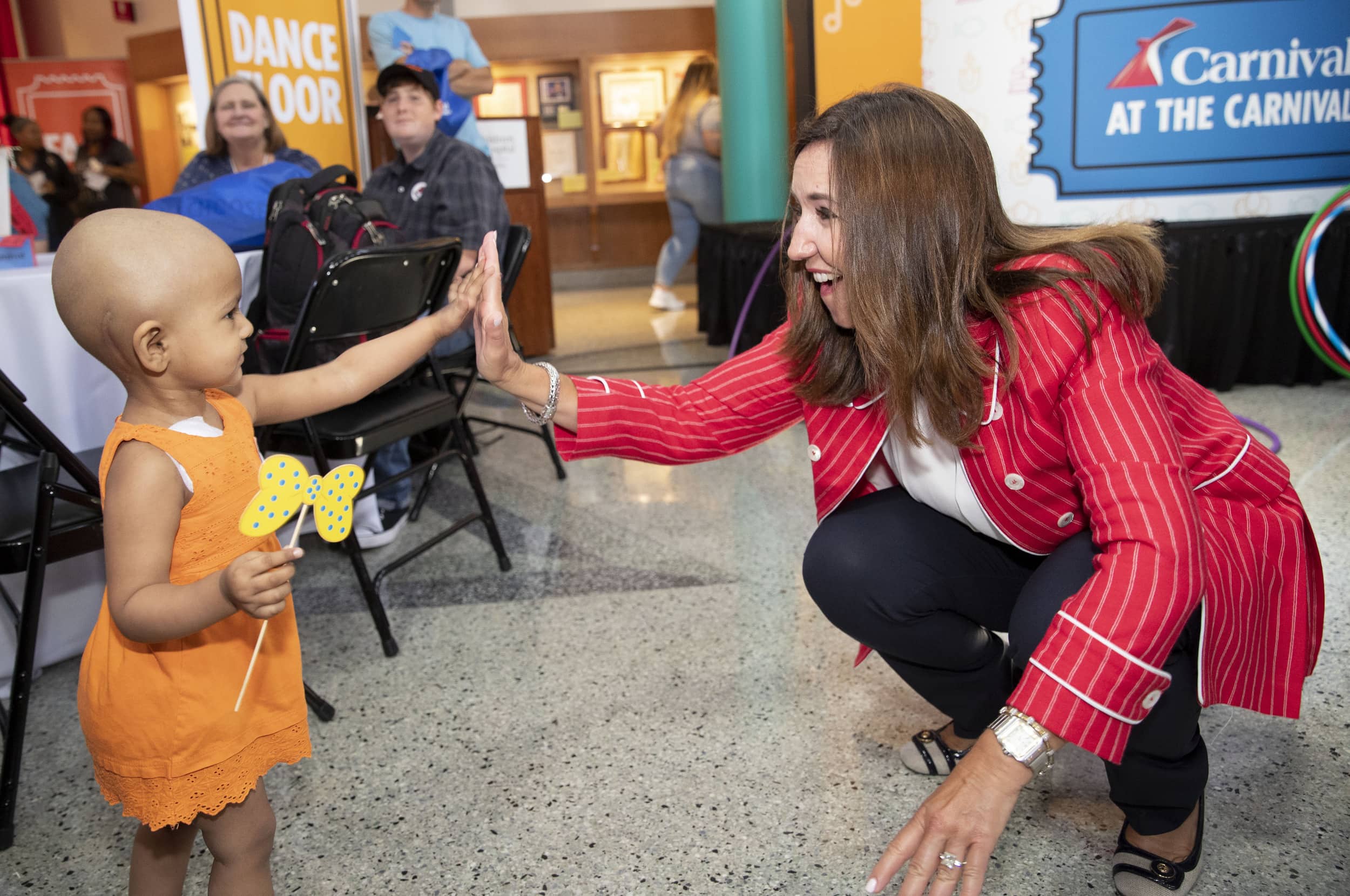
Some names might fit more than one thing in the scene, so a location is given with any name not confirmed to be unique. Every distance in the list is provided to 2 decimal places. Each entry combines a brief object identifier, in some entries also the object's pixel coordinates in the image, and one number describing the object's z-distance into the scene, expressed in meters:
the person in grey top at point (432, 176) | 3.39
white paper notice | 5.21
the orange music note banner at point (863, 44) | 4.53
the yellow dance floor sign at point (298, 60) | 3.77
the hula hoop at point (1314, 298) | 3.51
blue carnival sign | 3.60
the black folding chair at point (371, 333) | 2.03
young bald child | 0.98
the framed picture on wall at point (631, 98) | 8.85
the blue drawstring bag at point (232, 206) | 2.67
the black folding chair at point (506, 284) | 2.82
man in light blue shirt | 4.41
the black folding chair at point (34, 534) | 1.49
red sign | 9.10
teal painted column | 5.38
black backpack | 2.42
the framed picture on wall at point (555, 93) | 8.93
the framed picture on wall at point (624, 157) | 8.98
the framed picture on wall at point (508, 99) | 8.89
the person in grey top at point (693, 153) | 6.24
